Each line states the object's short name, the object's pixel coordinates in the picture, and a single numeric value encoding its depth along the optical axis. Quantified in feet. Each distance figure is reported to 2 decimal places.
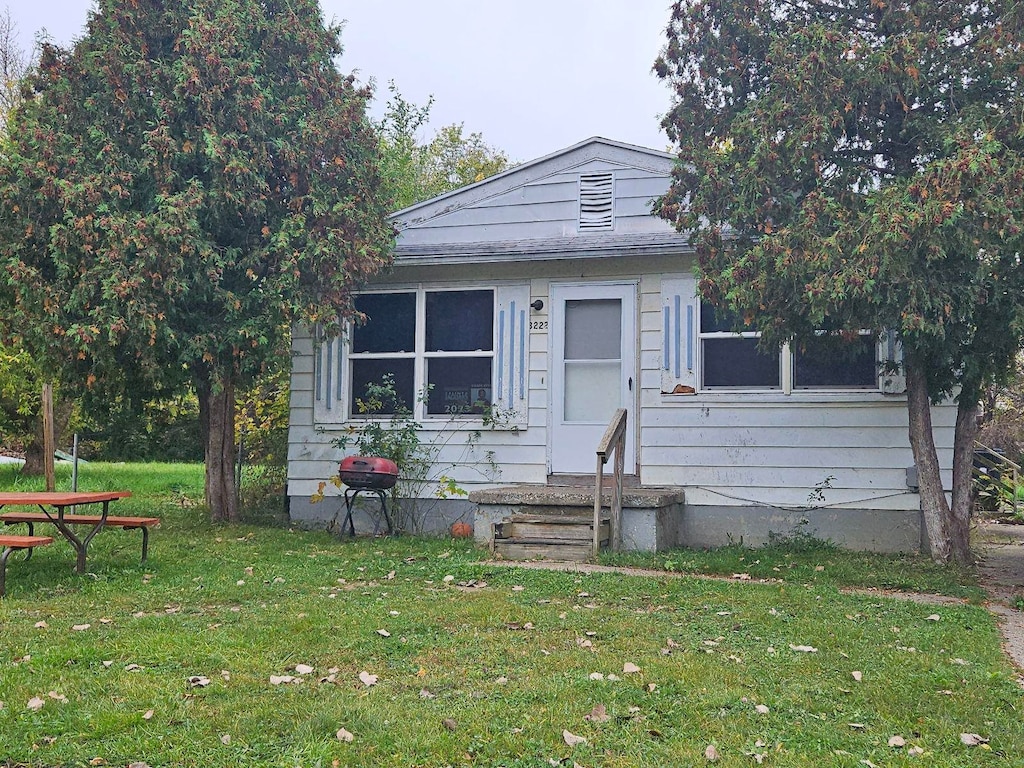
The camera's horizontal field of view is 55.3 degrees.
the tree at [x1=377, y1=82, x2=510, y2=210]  81.20
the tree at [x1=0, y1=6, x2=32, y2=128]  63.46
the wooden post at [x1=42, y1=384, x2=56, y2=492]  42.04
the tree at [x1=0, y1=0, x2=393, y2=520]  29.40
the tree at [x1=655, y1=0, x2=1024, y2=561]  22.08
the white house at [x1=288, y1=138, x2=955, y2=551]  31.24
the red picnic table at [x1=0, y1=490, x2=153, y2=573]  22.40
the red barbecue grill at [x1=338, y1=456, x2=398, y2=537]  32.19
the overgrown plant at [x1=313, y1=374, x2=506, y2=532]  34.35
